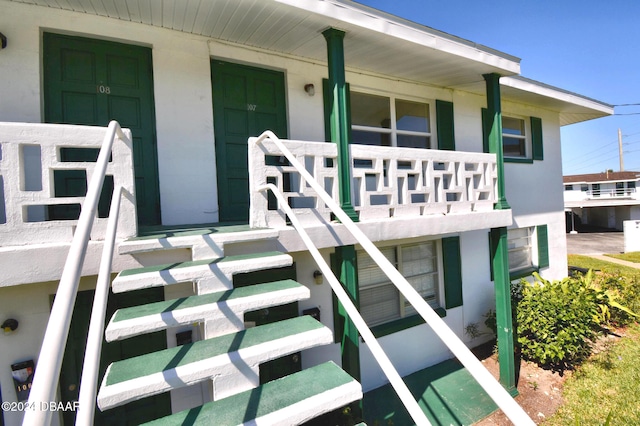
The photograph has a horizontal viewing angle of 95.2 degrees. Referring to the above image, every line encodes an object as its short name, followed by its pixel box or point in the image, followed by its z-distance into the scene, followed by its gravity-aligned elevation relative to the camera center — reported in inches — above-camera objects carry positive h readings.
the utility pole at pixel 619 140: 1429.4 +295.9
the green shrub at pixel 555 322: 188.7 -80.2
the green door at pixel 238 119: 155.9 +53.6
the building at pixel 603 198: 1067.3 +11.0
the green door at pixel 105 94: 128.3 +58.5
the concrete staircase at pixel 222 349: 61.1 -31.8
